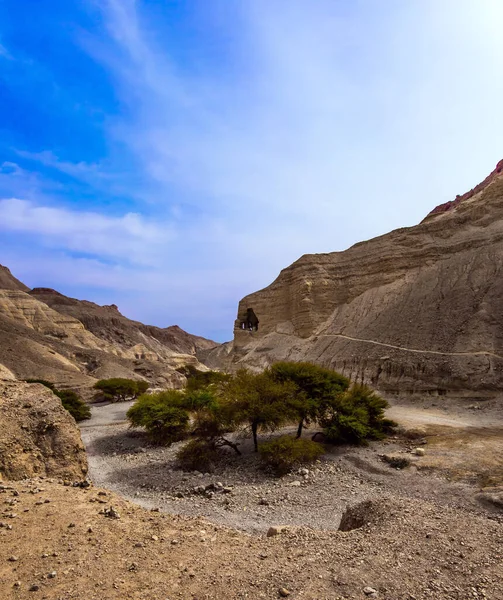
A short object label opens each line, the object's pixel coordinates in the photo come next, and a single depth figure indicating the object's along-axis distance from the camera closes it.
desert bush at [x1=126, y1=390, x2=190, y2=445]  18.73
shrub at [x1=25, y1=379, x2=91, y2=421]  26.53
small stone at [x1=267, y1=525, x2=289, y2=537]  6.66
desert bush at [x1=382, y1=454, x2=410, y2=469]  12.78
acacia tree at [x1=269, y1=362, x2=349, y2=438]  15.74
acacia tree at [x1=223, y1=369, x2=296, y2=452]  14.66
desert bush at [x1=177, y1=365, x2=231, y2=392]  27.16
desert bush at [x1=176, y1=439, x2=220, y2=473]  14.06
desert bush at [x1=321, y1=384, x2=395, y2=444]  15.55
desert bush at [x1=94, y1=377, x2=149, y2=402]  36.38
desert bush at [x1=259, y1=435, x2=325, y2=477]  13.12
